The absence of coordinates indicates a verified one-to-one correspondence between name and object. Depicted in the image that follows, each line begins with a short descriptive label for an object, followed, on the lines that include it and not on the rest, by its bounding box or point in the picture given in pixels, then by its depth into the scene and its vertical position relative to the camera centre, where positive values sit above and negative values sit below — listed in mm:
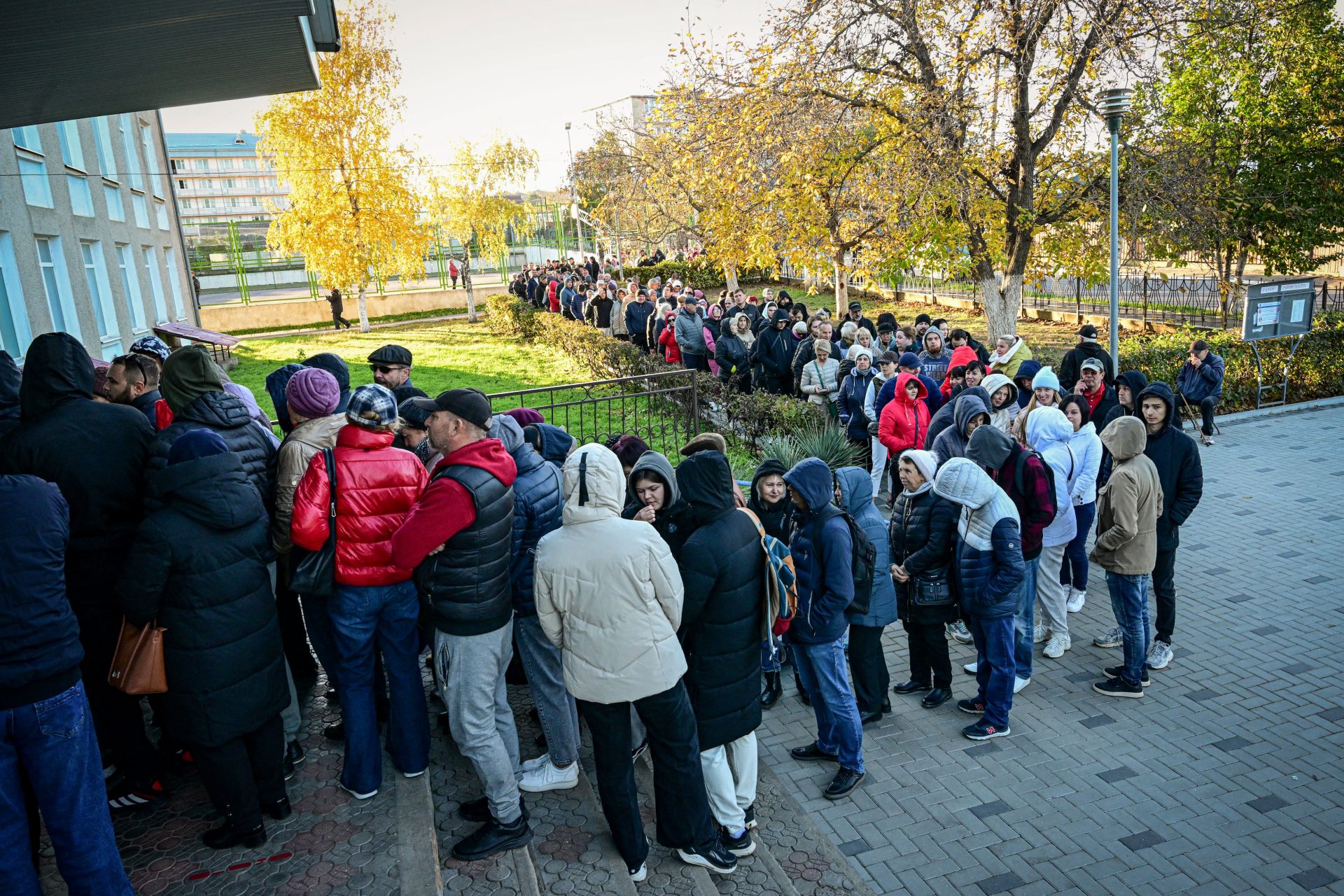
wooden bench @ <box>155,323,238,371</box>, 13891 -826
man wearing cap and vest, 3691 -1309
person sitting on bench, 11078 -2107
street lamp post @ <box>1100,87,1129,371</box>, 10211 +635
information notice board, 13156 -1485
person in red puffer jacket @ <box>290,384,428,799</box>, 3902 -1306
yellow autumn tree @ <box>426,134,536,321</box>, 33156 +2694
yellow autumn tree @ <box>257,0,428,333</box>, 26359 +3361
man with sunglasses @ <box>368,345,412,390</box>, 5875 -621
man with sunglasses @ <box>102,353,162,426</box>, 4961 -519
